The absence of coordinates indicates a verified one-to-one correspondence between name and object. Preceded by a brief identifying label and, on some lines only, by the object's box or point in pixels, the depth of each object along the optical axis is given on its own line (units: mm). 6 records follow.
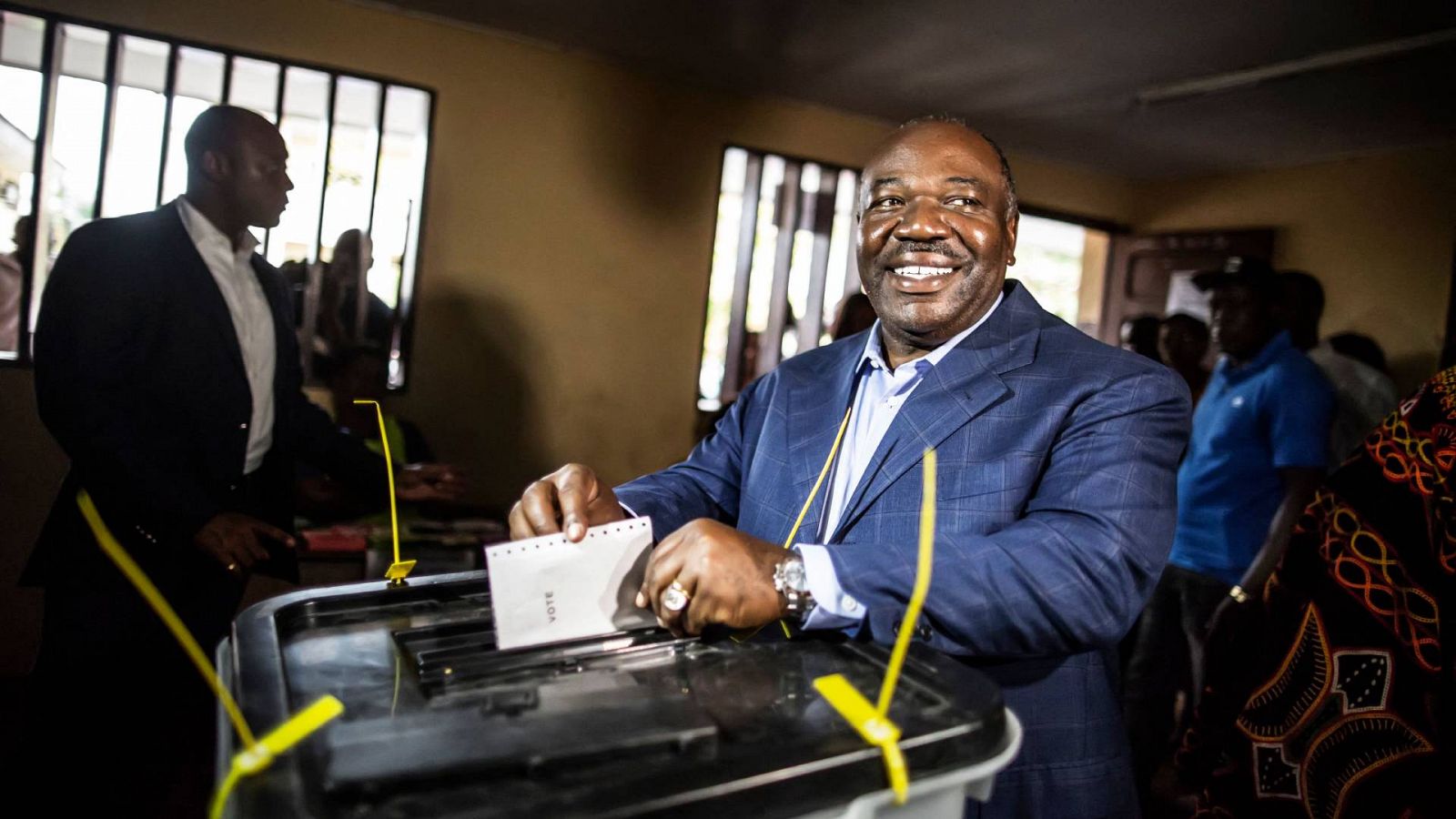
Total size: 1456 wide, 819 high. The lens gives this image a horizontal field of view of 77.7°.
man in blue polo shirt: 2758
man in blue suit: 886
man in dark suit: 1860
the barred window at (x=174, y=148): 3264
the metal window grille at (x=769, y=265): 4613
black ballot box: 562
